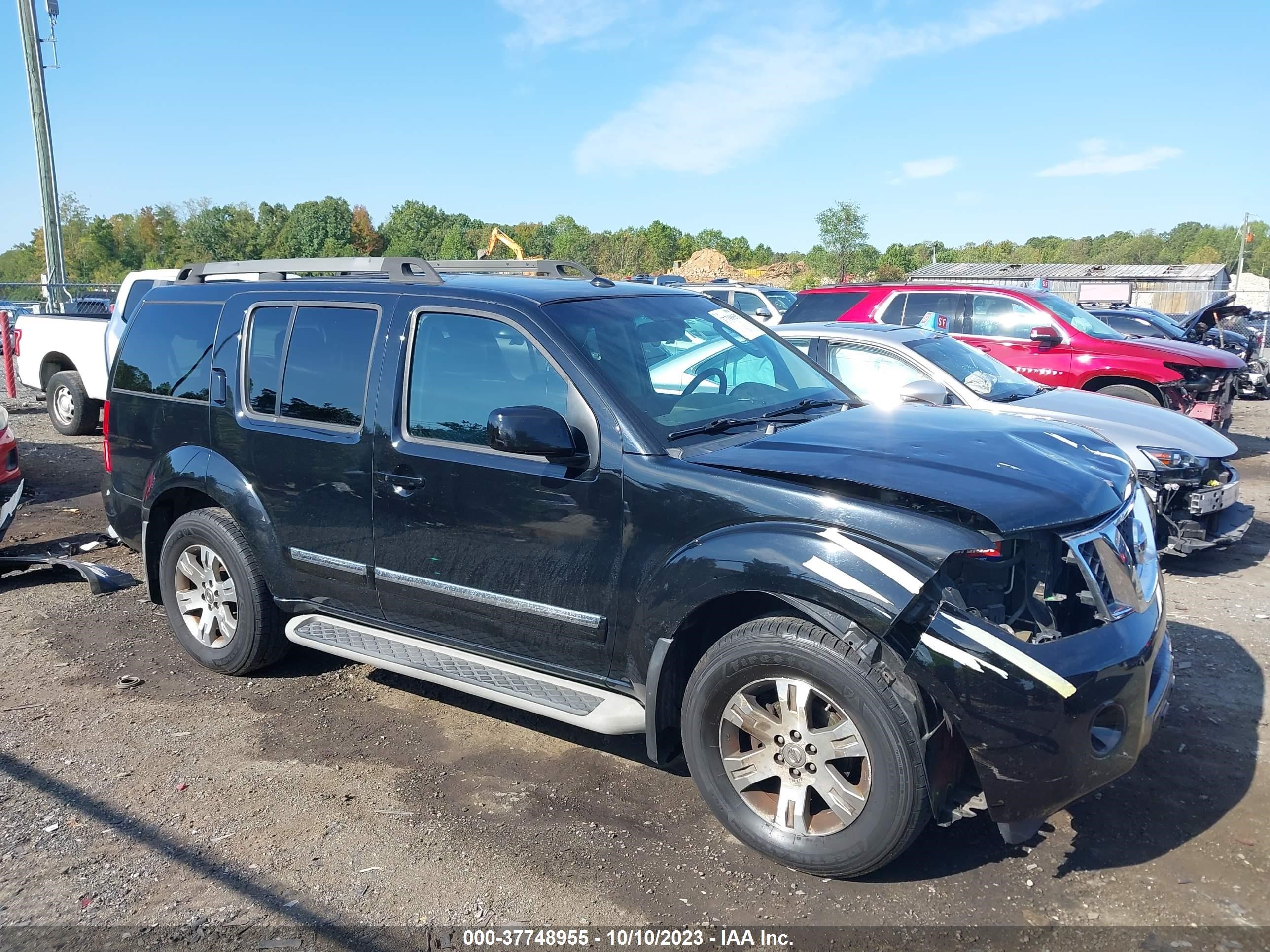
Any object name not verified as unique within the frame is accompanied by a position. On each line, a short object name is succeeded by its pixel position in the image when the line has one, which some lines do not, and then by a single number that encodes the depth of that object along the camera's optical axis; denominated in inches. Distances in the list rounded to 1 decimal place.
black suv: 115.0
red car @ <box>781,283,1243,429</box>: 397.7
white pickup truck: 478.0
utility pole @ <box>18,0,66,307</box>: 731.4
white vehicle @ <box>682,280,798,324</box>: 601.7
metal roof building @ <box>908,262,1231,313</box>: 1662.5
